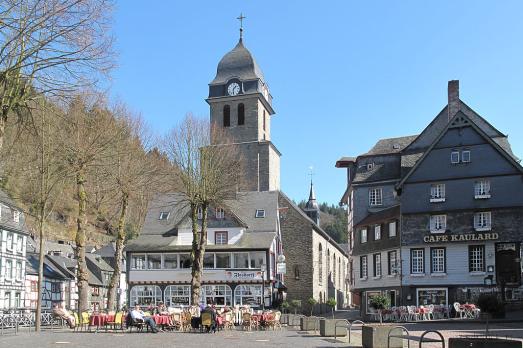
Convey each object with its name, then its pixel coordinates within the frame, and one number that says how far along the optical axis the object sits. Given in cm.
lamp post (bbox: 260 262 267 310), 5278
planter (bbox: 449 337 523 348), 1225
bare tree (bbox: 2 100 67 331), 2634
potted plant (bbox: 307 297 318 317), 5803
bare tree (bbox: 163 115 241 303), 4606
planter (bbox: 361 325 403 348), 1816
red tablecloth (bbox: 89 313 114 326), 2981
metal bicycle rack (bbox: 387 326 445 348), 1790
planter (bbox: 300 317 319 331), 2950
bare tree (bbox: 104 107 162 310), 4050
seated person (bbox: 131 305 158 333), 2827
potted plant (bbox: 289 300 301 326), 3674
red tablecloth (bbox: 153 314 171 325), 3017
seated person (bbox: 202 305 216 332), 2869
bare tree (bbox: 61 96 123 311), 3515
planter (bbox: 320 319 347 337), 2447
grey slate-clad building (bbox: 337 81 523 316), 4219
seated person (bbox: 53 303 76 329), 3040
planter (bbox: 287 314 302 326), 3759
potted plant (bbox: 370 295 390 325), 4088
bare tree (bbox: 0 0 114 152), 1256
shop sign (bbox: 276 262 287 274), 5209
